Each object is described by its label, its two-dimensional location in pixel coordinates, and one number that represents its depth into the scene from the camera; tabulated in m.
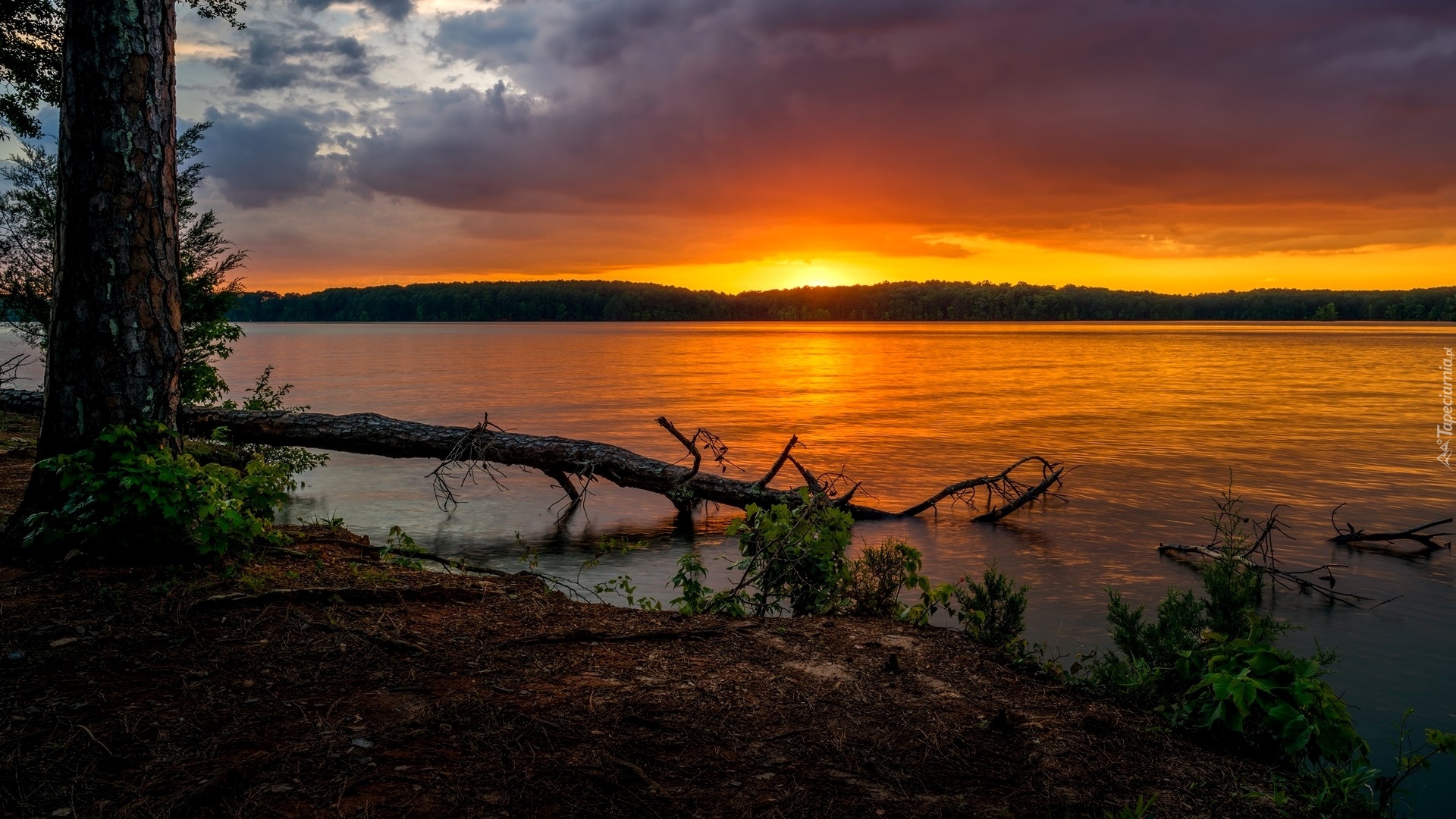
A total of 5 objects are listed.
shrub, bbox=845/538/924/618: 8.02
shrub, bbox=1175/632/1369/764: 4.79
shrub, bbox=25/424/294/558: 6.14
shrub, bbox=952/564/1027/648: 7.24
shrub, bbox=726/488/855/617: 8.07
